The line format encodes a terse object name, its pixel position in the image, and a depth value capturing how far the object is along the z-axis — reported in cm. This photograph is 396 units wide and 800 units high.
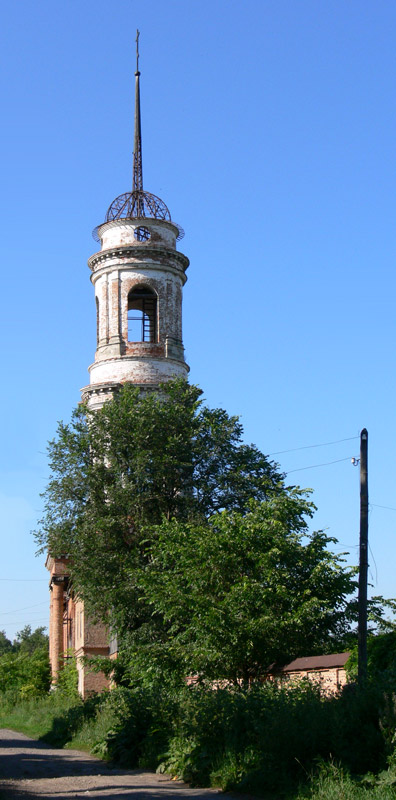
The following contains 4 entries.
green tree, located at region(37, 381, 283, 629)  3042
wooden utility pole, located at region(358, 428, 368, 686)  1819
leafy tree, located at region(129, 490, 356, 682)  2255
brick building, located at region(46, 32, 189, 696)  3969
